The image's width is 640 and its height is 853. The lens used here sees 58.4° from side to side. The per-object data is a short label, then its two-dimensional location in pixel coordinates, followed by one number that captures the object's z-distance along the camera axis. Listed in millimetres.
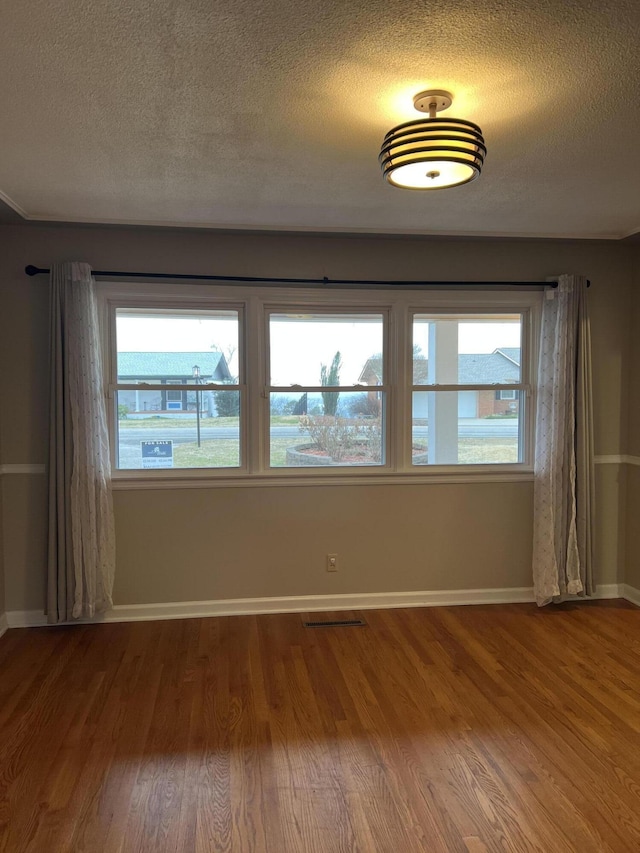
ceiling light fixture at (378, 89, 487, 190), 1918
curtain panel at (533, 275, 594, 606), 3807
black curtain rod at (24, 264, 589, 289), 3568
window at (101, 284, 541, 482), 3725
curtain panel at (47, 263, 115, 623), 3406
